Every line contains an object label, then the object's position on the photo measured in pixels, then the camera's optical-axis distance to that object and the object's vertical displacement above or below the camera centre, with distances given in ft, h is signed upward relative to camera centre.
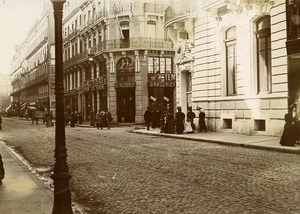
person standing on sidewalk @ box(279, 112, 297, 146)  51.26 -2.85
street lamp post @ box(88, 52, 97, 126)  129.18 -1.98
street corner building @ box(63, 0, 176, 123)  147.54 +17.31
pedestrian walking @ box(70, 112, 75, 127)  132.57 -2.20
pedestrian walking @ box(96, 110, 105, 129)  117.29 -2.27
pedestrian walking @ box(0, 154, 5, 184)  30.50 -4.02
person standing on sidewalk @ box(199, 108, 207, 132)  82.10 -1.97
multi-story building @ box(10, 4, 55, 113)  221.56 +27.87
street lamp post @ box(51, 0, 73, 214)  19.01 -1.45
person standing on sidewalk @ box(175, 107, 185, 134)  81.76 -2.10
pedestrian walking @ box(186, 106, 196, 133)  84.23 -1.27
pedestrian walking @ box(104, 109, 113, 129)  120.12 -1.56
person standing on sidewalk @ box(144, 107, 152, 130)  103.24 -1.23
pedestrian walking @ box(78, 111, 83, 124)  154.10 -2.23
